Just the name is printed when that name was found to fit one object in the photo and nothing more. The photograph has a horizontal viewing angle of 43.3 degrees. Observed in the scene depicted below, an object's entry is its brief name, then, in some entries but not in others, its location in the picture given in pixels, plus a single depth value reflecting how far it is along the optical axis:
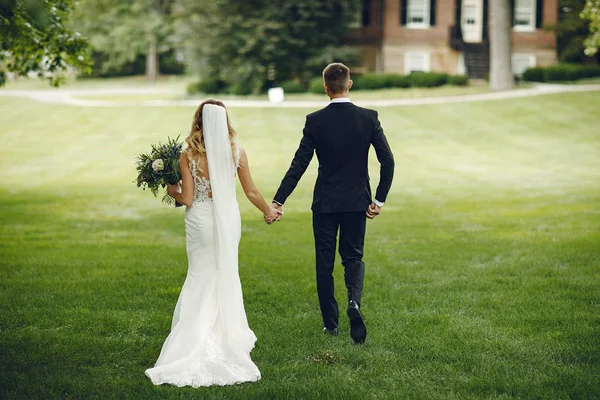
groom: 6.16
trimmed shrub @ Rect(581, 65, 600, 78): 35.94
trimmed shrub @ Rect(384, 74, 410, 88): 34.53
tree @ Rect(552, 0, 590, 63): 37.25
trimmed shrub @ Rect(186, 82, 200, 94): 36.47
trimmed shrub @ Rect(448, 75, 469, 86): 34.72
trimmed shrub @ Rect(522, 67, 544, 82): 35.78
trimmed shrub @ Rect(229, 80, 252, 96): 34.56
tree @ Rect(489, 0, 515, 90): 31.77
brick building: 39.00
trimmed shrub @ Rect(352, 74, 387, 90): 33.78
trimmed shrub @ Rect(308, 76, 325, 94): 32.97
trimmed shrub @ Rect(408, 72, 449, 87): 34.47
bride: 5.62
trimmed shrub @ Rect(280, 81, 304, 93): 34.22
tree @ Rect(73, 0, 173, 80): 50.72
